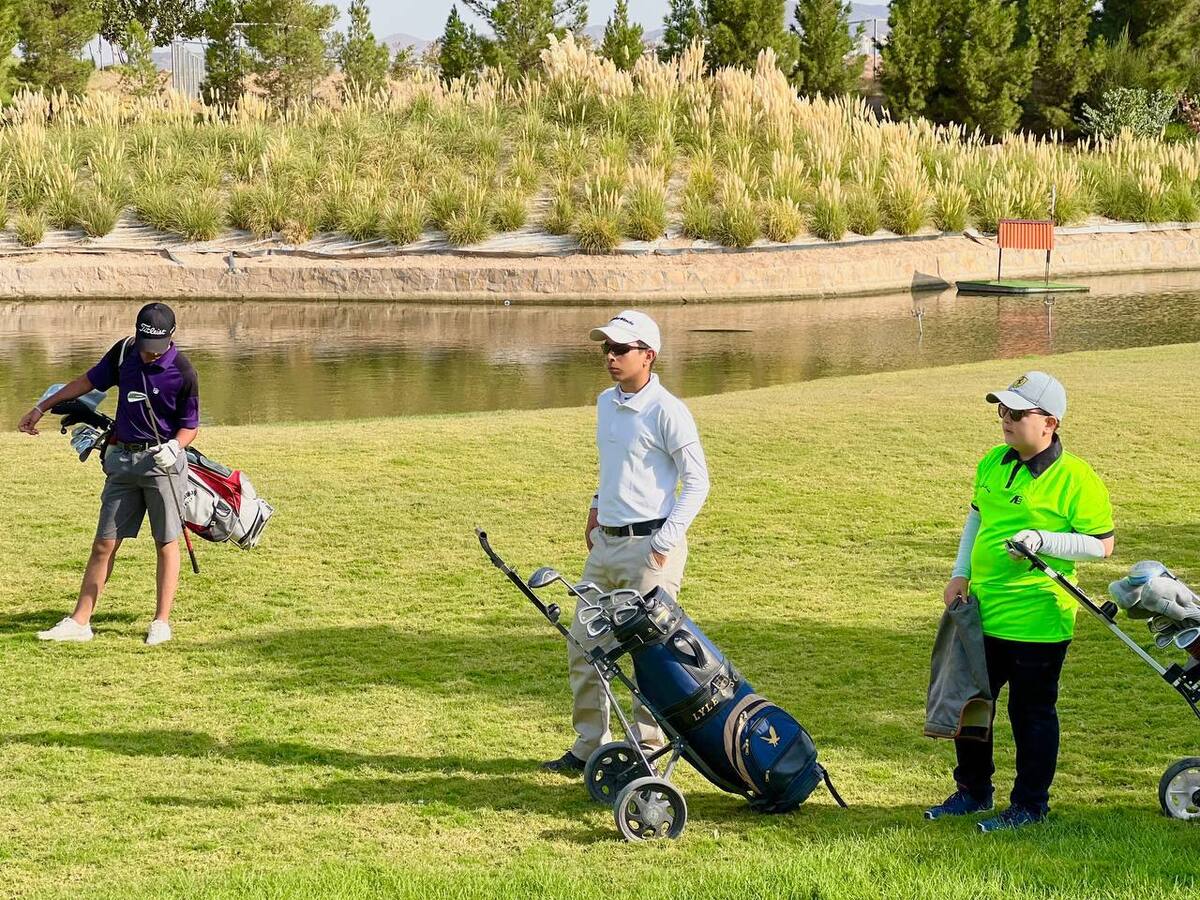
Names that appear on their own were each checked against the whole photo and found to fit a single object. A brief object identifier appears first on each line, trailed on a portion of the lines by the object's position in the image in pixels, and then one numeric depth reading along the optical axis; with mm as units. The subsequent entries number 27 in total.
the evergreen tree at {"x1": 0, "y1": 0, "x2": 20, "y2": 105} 40750
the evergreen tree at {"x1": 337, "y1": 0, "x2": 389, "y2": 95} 56406
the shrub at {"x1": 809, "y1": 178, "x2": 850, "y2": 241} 28469
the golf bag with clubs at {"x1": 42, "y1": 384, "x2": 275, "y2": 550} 7957
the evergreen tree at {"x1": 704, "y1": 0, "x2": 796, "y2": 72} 46719
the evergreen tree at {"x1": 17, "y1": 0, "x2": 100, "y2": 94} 46406
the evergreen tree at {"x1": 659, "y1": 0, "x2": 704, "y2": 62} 48988
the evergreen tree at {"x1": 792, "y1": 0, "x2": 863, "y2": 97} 48438
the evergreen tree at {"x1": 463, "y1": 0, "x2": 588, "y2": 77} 50656
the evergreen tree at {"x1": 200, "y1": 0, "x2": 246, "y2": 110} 49406
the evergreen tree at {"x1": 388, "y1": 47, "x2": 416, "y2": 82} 62844
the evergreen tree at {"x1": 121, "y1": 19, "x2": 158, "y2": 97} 50125
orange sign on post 27609
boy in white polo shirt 5863
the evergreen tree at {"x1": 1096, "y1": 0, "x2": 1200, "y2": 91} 48281
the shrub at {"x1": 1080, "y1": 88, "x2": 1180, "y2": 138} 44438
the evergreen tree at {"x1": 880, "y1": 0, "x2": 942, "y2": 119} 46500
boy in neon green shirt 5289
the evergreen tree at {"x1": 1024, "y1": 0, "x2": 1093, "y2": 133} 47500
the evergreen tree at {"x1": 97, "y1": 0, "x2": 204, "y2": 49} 57438
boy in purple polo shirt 7727
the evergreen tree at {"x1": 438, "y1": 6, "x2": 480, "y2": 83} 51250
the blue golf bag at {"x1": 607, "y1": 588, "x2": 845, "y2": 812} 5508
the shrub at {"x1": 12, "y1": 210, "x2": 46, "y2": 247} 27578
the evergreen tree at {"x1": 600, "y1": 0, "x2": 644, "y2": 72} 50156
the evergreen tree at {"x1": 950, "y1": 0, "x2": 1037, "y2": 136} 45531
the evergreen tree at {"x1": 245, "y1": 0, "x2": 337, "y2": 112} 49312
